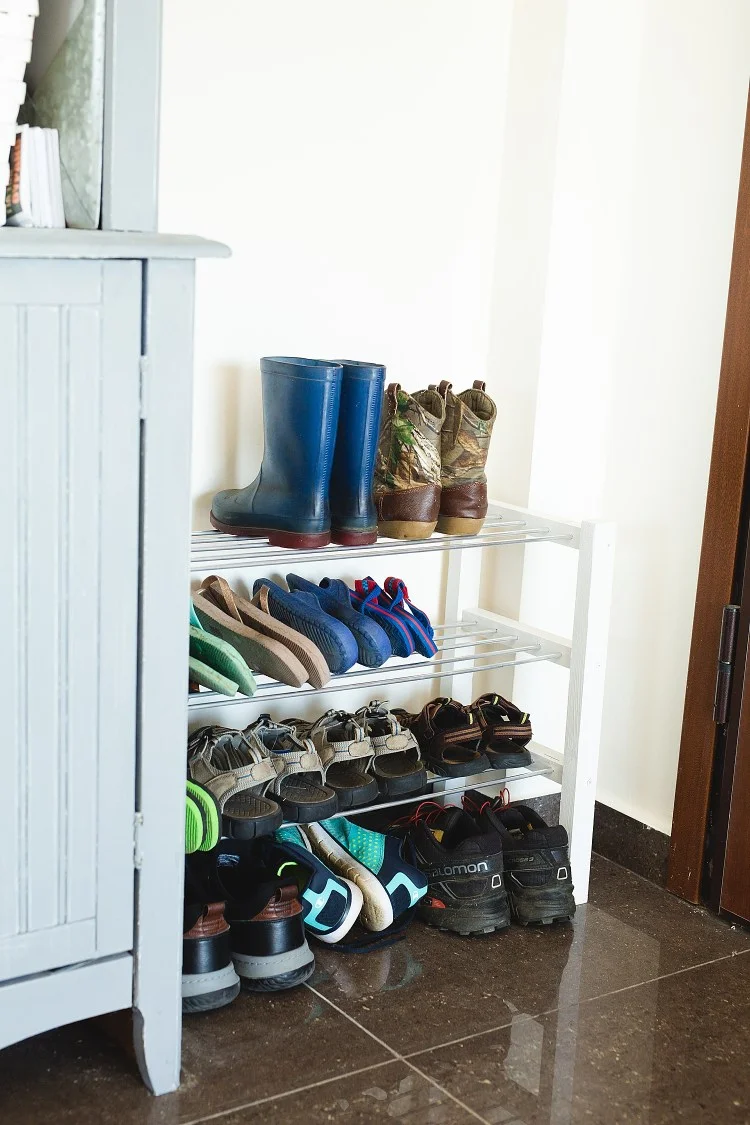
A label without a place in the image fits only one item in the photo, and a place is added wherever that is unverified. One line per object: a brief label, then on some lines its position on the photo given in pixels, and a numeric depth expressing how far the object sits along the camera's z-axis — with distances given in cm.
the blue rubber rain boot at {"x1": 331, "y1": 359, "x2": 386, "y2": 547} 206
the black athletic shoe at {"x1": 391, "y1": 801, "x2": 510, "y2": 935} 216
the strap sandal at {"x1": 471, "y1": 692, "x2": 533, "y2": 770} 226
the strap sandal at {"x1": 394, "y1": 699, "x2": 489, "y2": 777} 222
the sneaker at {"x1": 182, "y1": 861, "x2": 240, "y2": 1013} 184
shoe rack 213
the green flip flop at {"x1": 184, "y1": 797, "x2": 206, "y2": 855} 183
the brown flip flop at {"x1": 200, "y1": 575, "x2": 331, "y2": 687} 198
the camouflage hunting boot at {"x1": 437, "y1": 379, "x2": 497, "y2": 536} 219
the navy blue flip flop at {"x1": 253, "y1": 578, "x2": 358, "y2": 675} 202
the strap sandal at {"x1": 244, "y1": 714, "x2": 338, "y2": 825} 201
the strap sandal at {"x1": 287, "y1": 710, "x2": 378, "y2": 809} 209
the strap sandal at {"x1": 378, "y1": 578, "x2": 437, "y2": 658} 214
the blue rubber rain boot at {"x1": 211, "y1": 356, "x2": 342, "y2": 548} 200
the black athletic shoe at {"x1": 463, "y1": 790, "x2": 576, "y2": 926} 221
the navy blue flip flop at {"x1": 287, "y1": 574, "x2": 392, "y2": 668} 206
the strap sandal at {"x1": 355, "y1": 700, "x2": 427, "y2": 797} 215
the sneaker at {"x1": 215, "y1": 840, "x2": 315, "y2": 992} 192
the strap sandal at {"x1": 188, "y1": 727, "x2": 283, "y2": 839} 193
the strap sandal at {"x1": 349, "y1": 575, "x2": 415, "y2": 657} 213
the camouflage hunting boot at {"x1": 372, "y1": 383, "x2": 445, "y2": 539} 213
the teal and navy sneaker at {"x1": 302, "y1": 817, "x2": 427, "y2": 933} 212
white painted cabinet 145
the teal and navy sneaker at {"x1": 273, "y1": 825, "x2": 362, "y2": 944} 202
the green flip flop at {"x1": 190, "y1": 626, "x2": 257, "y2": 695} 190
